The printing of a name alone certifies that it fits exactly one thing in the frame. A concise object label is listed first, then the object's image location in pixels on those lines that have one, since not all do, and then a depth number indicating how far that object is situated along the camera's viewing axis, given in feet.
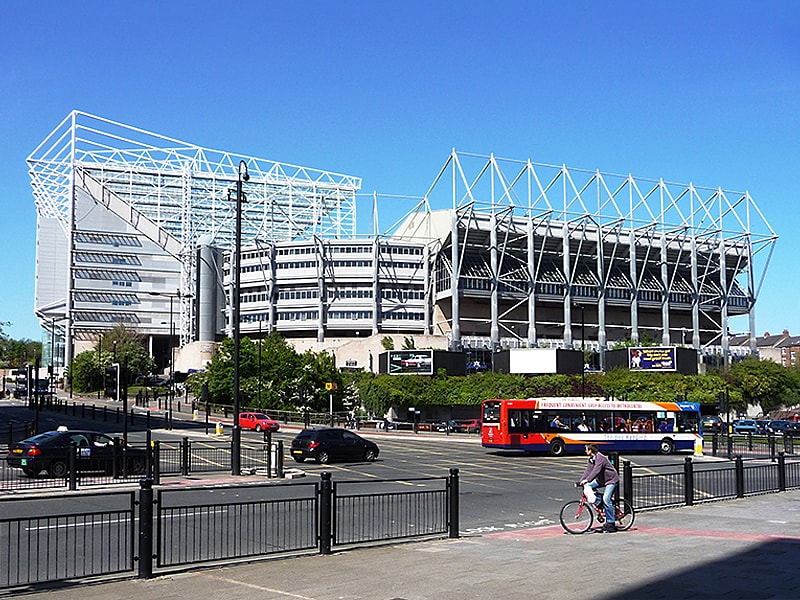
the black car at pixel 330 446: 119.14
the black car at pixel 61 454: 87.66
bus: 142.61
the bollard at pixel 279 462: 97.96
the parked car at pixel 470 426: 221.87
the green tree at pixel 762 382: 319.27
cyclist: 55.57
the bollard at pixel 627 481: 61.27
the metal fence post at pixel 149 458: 79.19
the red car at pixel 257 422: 203.31
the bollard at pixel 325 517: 45.03
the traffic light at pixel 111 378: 106.73
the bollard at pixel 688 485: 71.26
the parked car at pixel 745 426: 237.66
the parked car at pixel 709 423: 227.77
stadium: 393.91
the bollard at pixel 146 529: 38.73
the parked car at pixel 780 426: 244.42
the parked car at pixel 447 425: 222.28
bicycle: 55.91
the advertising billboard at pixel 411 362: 295.89
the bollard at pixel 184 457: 96.15
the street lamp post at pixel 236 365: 97.45
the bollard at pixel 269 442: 98.22
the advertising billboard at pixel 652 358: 294.46
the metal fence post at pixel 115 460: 86.82
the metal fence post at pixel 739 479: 77.82
